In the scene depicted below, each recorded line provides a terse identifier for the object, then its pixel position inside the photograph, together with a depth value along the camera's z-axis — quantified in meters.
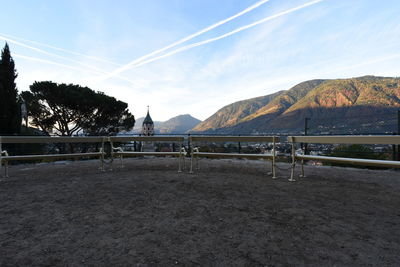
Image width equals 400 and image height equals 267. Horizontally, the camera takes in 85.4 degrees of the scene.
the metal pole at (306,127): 8.09
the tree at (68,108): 21.12
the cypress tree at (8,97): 14.76
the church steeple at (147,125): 71.88
